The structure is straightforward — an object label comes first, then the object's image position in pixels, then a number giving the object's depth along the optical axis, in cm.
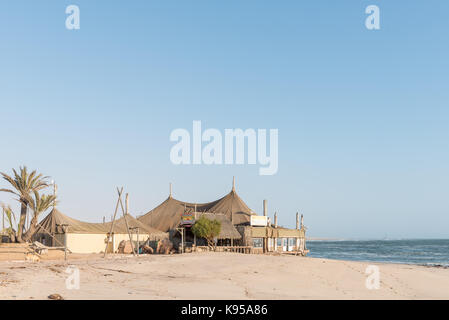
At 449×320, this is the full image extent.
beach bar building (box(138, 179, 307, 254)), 4728
